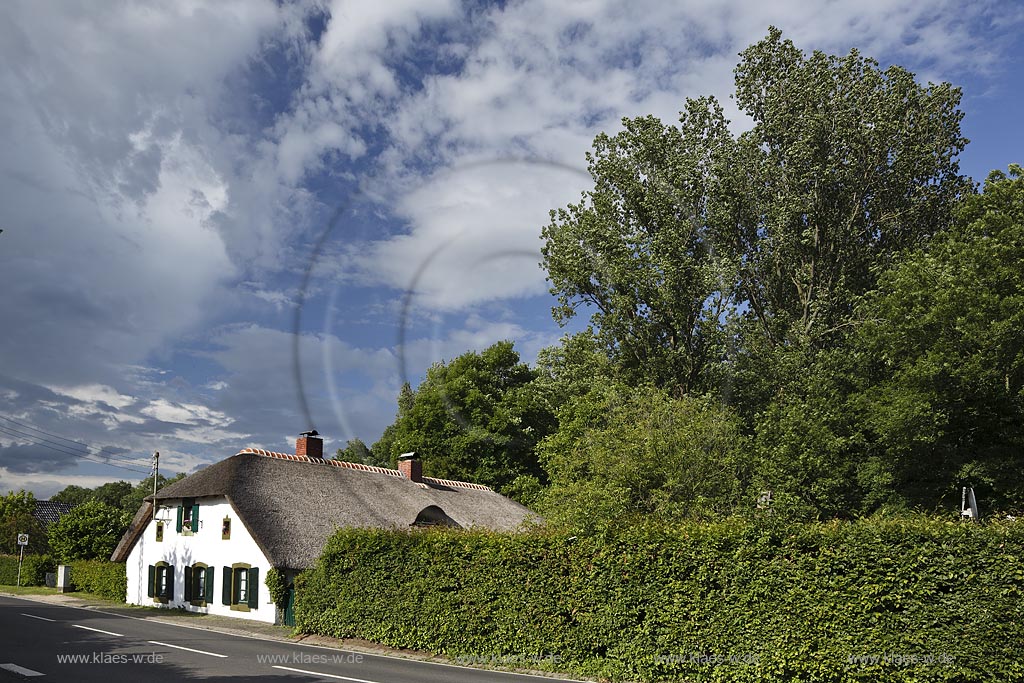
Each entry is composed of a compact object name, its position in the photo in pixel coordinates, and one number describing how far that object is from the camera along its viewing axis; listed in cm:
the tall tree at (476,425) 5503
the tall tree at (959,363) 2534
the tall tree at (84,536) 4894
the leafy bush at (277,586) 2906
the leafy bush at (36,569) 5150
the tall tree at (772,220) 3400
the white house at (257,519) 3097
